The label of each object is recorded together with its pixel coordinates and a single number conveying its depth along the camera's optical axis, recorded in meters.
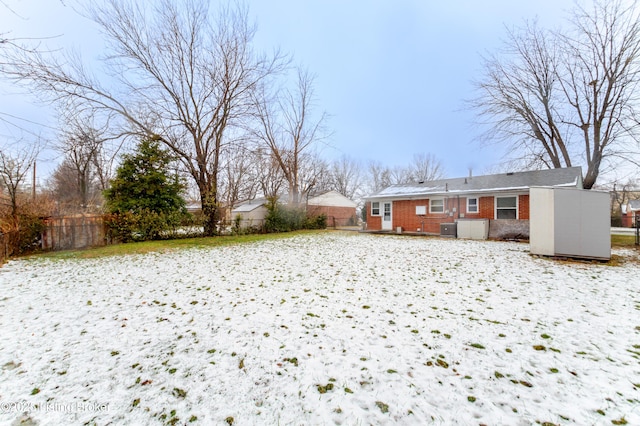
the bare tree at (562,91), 11.94
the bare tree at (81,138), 12.17
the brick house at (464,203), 12.98
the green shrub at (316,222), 19.86
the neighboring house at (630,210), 26.07
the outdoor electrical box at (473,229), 13.00
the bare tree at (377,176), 40.78
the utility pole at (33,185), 10.78
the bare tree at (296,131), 21.17
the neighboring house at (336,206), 29.55
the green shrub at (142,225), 11.65
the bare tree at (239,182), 27.33
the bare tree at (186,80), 12.44
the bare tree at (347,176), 39.99
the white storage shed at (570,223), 7.30
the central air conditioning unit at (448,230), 13.91
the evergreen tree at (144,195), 11.79
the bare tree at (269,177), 25.98
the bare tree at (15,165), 9.95
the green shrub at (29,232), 9.60
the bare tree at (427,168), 37.66
